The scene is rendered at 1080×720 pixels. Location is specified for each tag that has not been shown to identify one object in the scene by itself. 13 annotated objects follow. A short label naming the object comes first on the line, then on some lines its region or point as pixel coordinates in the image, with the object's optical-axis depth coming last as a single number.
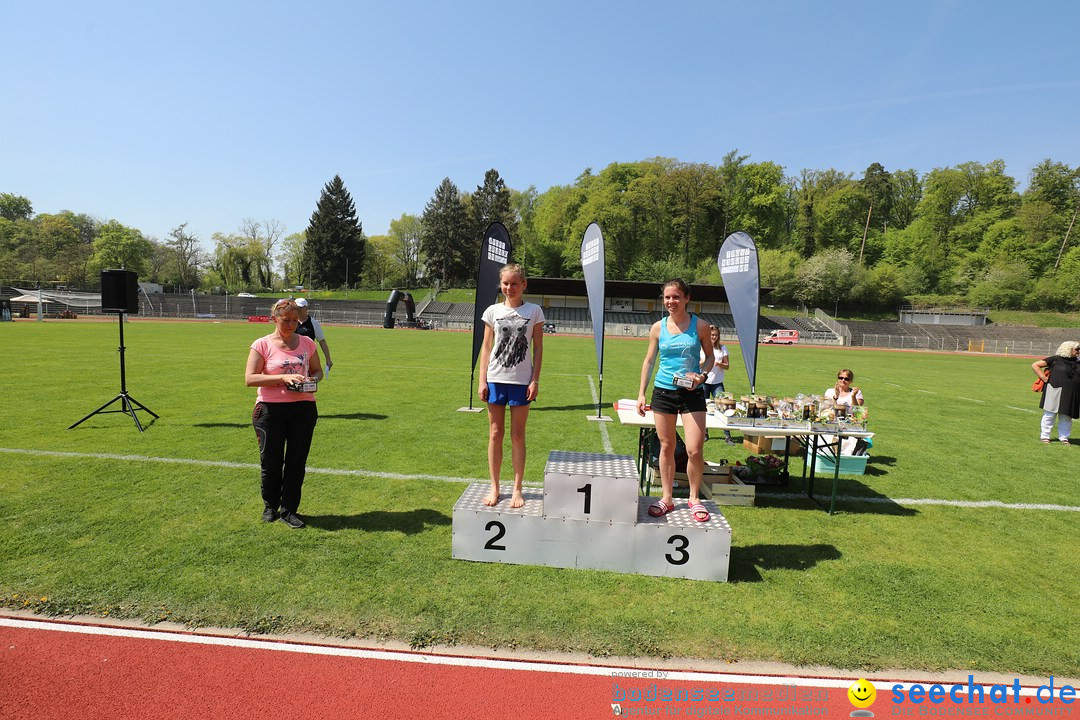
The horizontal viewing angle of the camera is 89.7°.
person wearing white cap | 8.21
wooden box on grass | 5.80
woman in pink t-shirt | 4.49
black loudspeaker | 7.52
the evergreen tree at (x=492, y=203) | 84.62
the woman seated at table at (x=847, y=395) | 7.16
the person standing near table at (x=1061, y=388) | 9.12
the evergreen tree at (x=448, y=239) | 80.94
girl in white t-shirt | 4.32
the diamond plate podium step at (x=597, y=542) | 4.04
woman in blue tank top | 4.37
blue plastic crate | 7.05
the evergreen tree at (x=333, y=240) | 77.81
